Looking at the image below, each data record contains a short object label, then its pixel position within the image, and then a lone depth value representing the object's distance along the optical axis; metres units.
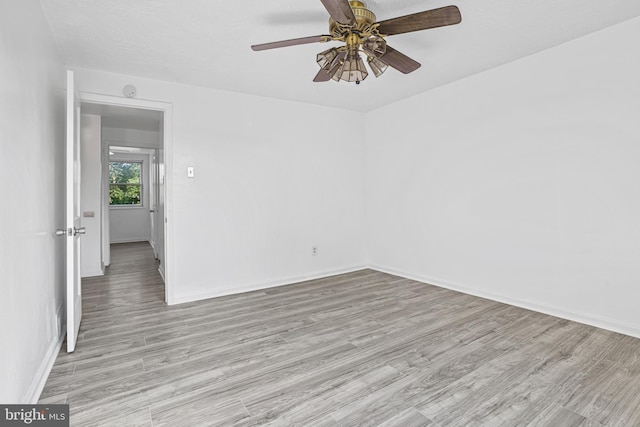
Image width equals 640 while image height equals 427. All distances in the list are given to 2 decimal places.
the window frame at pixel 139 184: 8.26
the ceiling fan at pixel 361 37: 1.82
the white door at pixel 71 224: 2.32
